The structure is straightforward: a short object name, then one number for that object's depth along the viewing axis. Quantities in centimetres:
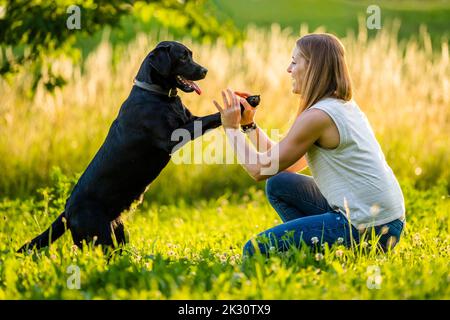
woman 690
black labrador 750
